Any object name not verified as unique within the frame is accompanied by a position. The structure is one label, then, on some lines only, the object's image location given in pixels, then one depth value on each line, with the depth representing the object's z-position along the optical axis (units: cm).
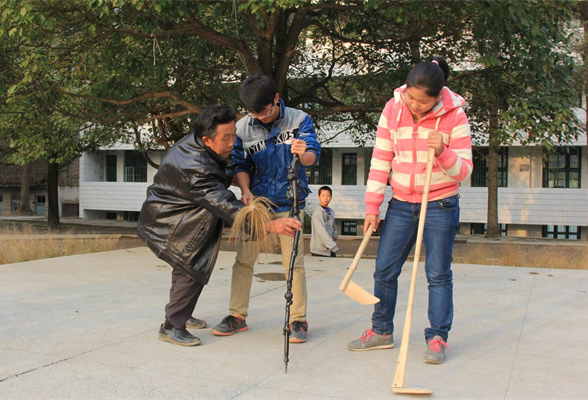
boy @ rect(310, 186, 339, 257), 1003
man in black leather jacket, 407
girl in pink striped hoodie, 380
